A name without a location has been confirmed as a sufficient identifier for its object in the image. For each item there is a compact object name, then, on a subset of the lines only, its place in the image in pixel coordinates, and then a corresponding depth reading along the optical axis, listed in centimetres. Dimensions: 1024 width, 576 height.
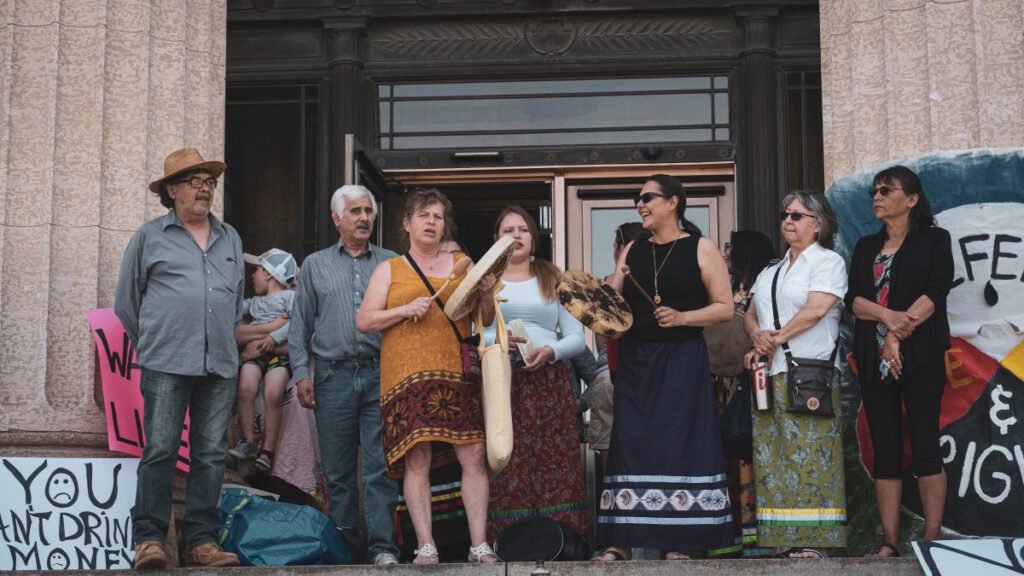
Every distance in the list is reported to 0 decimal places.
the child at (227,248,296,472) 838
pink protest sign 724
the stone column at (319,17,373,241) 1078
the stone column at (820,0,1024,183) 787
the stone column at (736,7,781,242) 1053
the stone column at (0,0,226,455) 768
